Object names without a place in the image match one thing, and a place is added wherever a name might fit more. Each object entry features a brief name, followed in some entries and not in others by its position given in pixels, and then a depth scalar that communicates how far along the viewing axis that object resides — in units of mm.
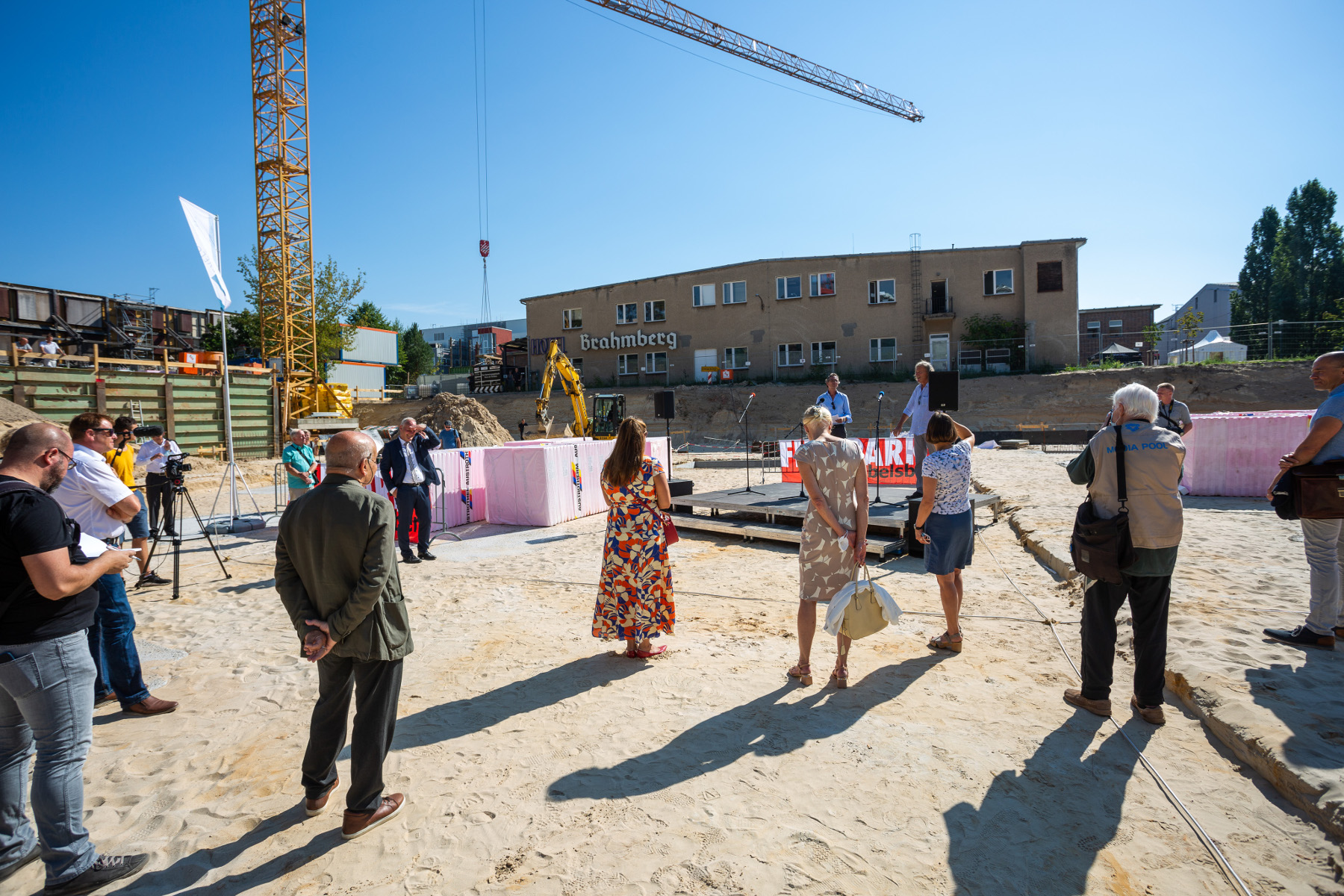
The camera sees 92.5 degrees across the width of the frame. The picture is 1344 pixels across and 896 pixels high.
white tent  27969
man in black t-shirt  2293
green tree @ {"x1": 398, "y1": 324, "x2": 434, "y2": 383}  60250
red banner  12094
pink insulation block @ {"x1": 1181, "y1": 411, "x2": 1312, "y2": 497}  9867
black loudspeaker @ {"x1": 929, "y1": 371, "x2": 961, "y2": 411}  7867
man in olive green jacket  2600
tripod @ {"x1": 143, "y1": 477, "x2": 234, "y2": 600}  6251
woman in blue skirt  4473
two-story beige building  30703
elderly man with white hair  3352
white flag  8742
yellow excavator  21625
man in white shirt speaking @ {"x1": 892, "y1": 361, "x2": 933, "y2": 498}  8436
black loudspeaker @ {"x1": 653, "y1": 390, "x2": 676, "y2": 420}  14142
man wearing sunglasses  3529
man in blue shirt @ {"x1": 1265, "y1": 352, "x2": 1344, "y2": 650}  4086
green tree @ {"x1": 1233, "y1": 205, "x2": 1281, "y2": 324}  43062
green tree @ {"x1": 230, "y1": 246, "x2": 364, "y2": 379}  37250
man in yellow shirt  7180
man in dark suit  7863
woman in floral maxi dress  4547
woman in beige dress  4004
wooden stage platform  7898
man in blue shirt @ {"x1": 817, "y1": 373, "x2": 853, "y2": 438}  9945
